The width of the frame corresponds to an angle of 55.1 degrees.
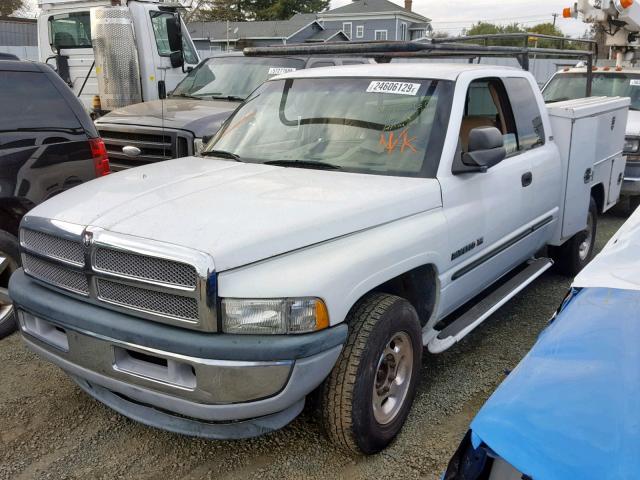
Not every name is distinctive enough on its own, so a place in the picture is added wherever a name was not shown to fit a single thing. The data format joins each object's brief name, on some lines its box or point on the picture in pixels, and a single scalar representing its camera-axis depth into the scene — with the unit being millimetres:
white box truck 9672
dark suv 4383
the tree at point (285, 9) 53938
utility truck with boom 9470
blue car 1534
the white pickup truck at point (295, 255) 2531
